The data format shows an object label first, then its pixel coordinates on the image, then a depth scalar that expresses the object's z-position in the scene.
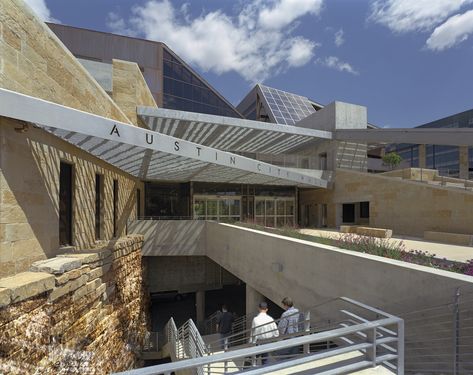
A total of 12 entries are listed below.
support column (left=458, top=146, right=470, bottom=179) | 18.22
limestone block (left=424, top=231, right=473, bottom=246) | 10.37
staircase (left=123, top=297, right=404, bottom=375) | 2.29
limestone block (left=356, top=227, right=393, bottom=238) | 13.02
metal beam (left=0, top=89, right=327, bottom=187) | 5.48
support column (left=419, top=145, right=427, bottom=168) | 21.50
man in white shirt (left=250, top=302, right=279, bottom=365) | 5.75
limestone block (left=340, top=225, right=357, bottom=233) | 15.54
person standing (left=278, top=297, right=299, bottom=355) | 5.33
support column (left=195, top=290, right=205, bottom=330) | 18.52
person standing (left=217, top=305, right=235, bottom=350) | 10.45
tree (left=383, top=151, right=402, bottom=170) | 24.05
